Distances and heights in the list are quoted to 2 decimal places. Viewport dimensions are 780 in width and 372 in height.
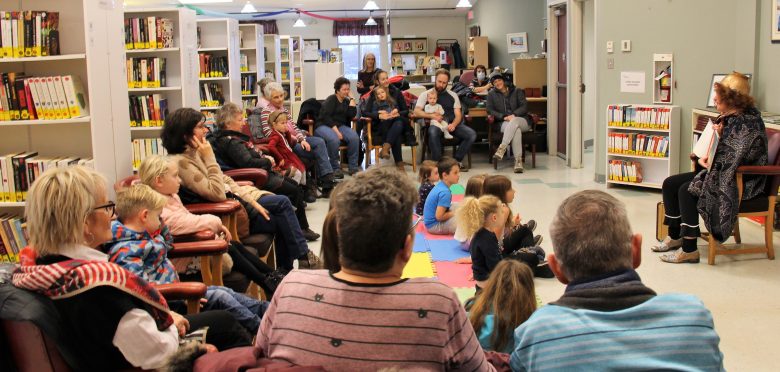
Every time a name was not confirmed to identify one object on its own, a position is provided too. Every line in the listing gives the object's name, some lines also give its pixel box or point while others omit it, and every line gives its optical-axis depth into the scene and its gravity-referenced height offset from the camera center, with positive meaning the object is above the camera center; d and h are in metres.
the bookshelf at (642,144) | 8.08 -0.56
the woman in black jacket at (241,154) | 6.03 -0.42
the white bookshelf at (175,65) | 6.72 +0.29
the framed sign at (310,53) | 20.42 +1.09
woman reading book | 5.32 -0.56
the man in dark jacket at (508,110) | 10.20 -0.24
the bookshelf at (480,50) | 17.77 +0.92
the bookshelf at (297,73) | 15.01 +0.45
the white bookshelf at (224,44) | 8.80 +0.59
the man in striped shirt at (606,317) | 1.80 -0.51
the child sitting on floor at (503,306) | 2.81 -0.74
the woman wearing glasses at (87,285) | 2.24 -0.50
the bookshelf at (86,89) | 4.39 +0.07
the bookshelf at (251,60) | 10.84 +0.51
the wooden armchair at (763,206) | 5.31 -0.80
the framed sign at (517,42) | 16.08 +0.98
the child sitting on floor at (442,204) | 6.18 -0.84
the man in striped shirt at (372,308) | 1.87 -0.49
